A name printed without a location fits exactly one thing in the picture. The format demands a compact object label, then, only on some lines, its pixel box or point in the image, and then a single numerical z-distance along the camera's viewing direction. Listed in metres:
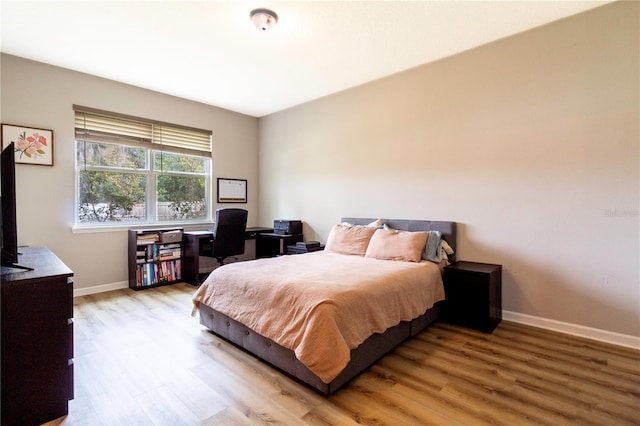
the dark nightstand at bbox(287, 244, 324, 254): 4.45
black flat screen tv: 1.77
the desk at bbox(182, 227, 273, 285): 4.37
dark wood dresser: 1.53
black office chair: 4.25
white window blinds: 3.92
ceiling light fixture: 2.58
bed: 1.87
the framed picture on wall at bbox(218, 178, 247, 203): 5.32
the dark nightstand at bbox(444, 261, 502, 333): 2.83
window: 3.98
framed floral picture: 3.38
